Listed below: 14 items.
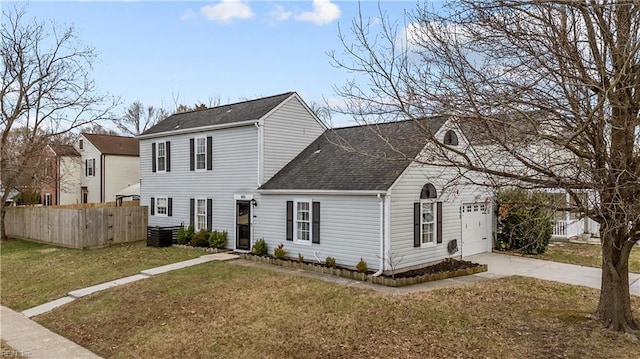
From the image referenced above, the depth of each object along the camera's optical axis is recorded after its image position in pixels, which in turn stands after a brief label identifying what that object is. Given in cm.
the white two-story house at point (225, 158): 1638
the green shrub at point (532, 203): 689
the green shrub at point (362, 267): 1225
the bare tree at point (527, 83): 607
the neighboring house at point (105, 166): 3192
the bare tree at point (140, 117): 5006
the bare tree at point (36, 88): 2162
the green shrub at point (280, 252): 1464
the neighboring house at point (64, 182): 2973
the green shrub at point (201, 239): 1734
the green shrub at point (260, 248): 1537
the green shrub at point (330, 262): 1314
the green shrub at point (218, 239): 1681
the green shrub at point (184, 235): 1808
